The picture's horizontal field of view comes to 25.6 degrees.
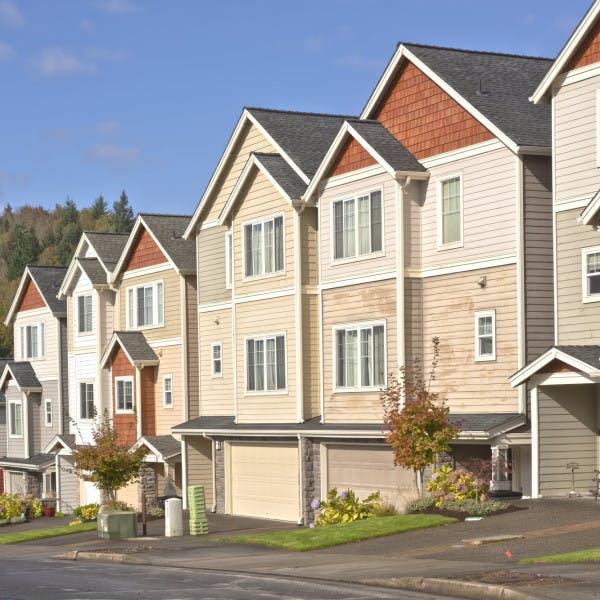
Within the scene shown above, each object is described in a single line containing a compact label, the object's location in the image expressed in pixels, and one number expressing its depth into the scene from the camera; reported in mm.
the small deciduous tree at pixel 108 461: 41906
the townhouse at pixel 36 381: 59688
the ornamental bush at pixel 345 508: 32969
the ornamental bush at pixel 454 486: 30078
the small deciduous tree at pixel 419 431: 30734
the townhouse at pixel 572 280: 29297
